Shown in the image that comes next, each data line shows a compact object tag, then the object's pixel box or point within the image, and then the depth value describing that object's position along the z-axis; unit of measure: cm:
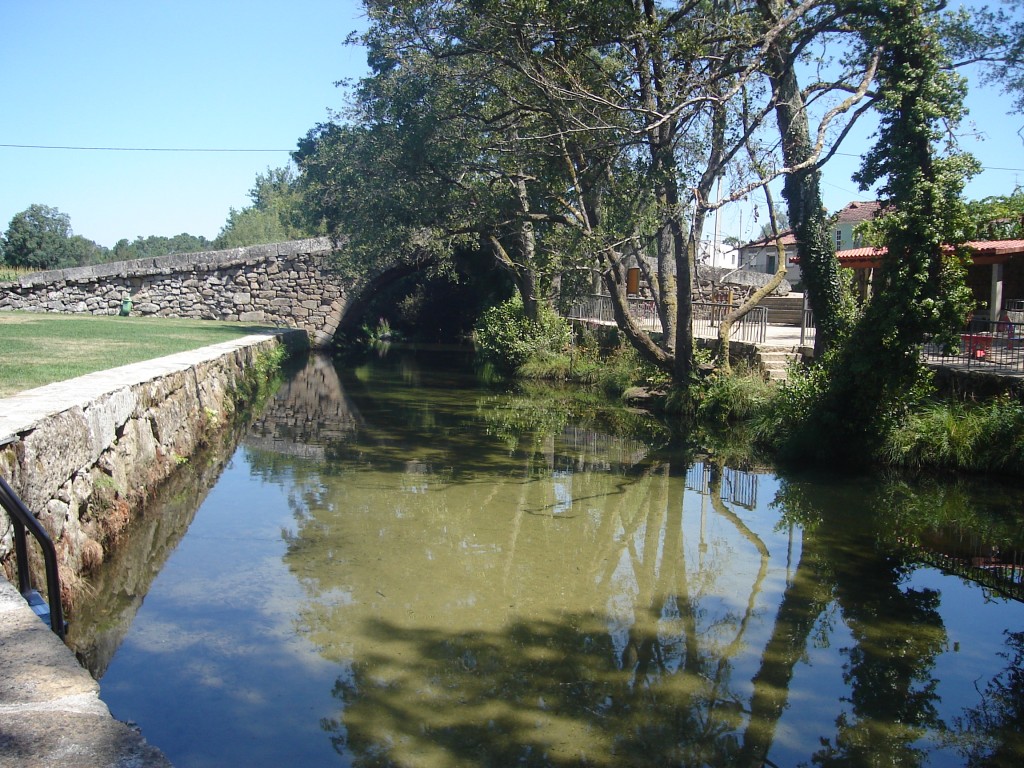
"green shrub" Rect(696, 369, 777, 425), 1333
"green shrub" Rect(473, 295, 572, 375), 2019
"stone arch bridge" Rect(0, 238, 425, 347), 2472
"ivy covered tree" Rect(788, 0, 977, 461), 927
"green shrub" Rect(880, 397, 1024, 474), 955
